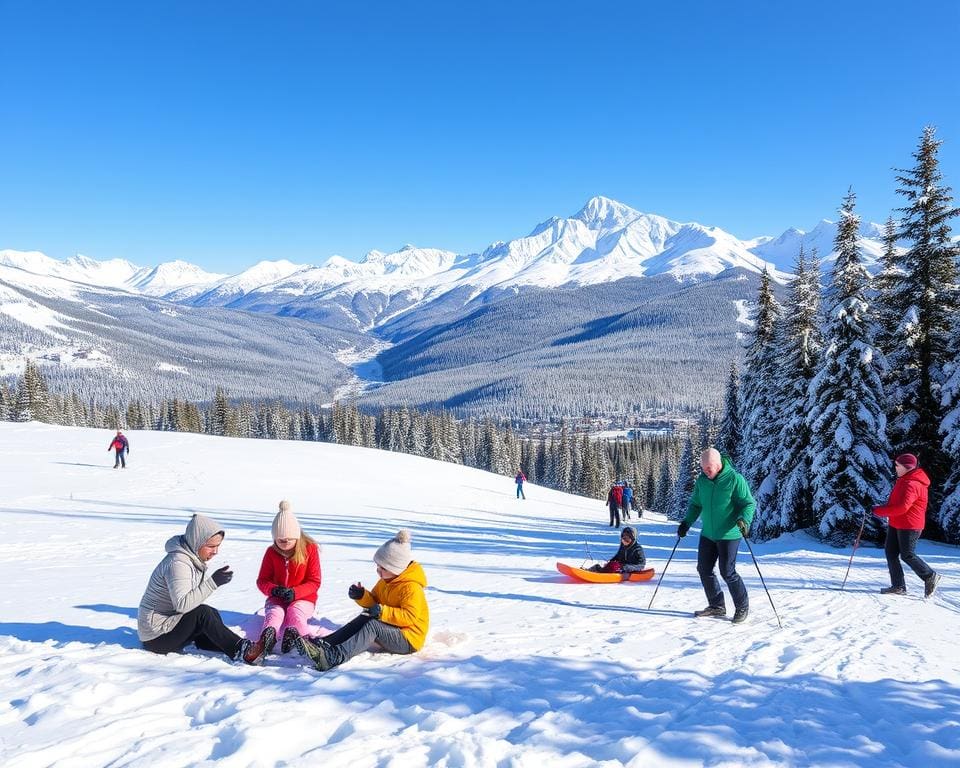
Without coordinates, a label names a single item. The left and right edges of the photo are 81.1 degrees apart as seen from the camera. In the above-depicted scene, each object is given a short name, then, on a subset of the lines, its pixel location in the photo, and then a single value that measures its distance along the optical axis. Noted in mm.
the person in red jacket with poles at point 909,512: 8352
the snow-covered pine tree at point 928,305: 16500
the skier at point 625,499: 23078
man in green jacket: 6961
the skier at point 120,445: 24438
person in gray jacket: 5297
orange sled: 9891
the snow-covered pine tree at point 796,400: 19359
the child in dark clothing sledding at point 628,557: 10148
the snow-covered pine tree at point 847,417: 16922
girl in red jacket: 5624
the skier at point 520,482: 30188
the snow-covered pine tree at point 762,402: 22422
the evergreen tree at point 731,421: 33344
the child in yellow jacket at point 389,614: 5245
